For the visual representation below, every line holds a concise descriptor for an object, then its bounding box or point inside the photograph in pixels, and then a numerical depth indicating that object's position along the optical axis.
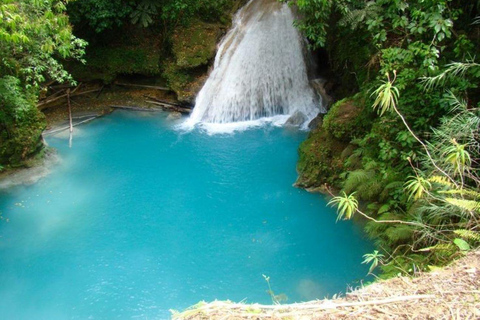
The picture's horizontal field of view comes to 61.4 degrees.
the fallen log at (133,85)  11.84
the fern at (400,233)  5.50
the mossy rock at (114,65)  11.59
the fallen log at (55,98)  10.80
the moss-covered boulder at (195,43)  11.38
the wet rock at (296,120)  10.38
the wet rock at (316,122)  9.84
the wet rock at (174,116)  11.02
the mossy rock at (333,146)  7.98
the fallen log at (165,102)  11.34
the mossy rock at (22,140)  8.59
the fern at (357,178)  6.64
